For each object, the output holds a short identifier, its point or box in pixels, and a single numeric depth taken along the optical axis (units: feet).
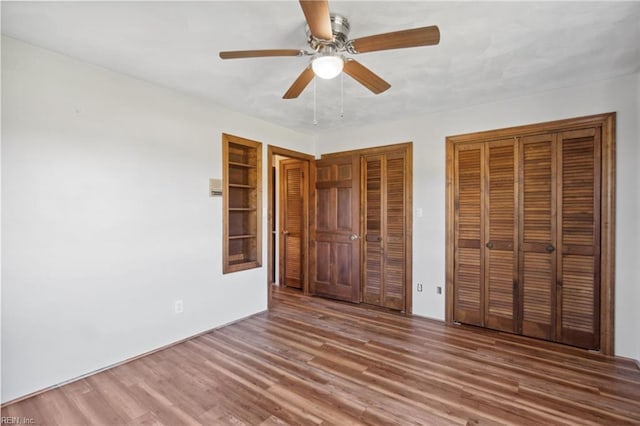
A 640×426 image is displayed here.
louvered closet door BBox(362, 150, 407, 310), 12.98
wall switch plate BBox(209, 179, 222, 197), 11.02
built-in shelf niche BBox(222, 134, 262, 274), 12.54
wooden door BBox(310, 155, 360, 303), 14.14
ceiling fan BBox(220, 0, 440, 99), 5.05
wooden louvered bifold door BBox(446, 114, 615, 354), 9.19
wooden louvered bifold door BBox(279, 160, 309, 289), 16.02
